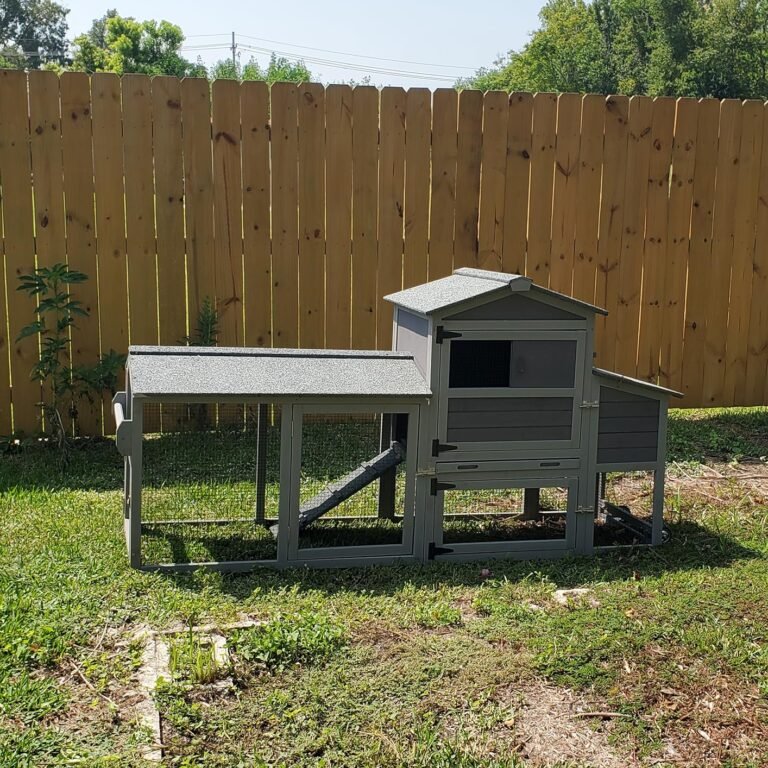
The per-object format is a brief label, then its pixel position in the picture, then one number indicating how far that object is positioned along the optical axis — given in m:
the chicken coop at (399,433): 4.30
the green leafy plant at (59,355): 5.92
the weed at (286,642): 3.31
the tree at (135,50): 42.31
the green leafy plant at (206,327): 6.36
